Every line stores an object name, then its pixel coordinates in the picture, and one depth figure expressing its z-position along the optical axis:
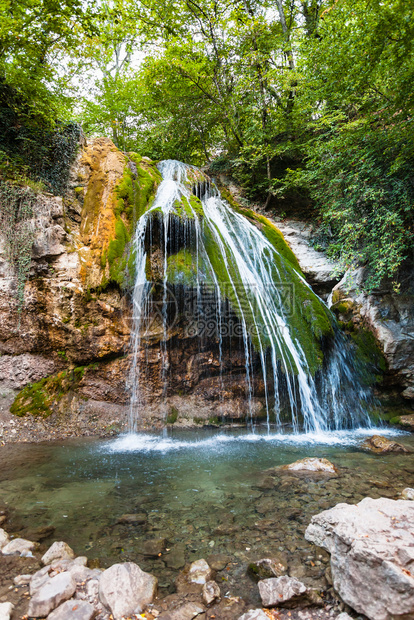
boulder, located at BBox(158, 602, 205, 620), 1.81
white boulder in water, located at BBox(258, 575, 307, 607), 1.84
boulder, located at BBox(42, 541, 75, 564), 2.30
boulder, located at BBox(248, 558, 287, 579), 2.14
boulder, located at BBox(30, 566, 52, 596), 1.97
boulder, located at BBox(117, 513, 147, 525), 2.95
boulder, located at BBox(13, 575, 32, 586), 2.04
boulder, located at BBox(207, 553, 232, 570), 2.31
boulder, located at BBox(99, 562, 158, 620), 1.82
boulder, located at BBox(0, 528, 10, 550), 2.46
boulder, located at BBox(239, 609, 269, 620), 1.71
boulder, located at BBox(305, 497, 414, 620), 1.54
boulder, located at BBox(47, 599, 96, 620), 1.73
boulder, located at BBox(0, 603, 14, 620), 1.71
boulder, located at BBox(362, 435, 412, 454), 5.02
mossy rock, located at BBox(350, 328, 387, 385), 7.43
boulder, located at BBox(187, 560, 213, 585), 2.15
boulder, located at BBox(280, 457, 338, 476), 4.09
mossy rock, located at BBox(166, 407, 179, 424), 6.57
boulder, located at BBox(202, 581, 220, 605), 1.94
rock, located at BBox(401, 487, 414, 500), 3.09
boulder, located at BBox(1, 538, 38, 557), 2.38
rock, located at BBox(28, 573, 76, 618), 1.77
